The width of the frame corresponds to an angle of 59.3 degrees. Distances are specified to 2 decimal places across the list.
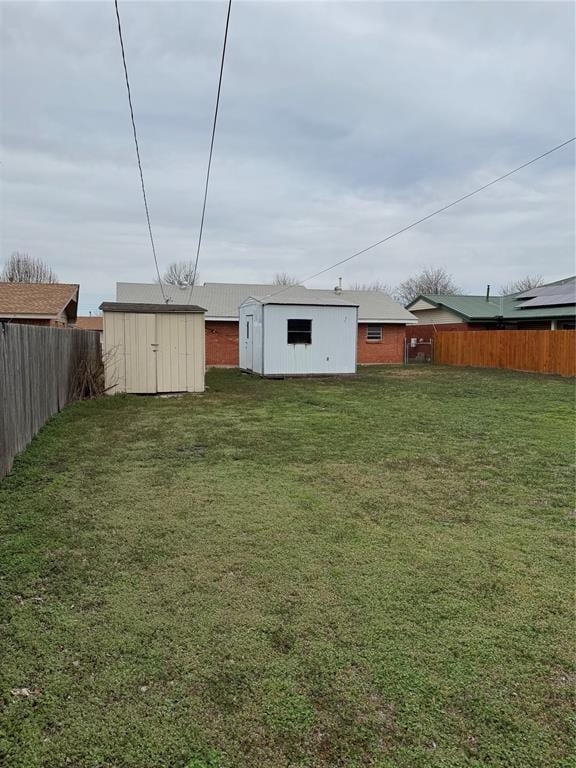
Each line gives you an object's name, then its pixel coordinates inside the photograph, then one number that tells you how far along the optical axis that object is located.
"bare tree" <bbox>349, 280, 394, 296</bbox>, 58.68
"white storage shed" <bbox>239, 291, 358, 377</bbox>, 16.31
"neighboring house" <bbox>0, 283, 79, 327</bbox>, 16.89
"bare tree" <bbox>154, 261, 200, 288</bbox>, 48.74
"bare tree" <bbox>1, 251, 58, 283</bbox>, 37.47
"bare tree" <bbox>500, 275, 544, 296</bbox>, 52.05
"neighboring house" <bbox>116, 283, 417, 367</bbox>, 21.81
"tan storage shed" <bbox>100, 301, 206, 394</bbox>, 11.92
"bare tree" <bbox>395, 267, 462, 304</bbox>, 53.31
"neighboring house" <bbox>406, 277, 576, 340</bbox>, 22.88
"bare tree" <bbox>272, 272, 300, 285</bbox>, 53.66
